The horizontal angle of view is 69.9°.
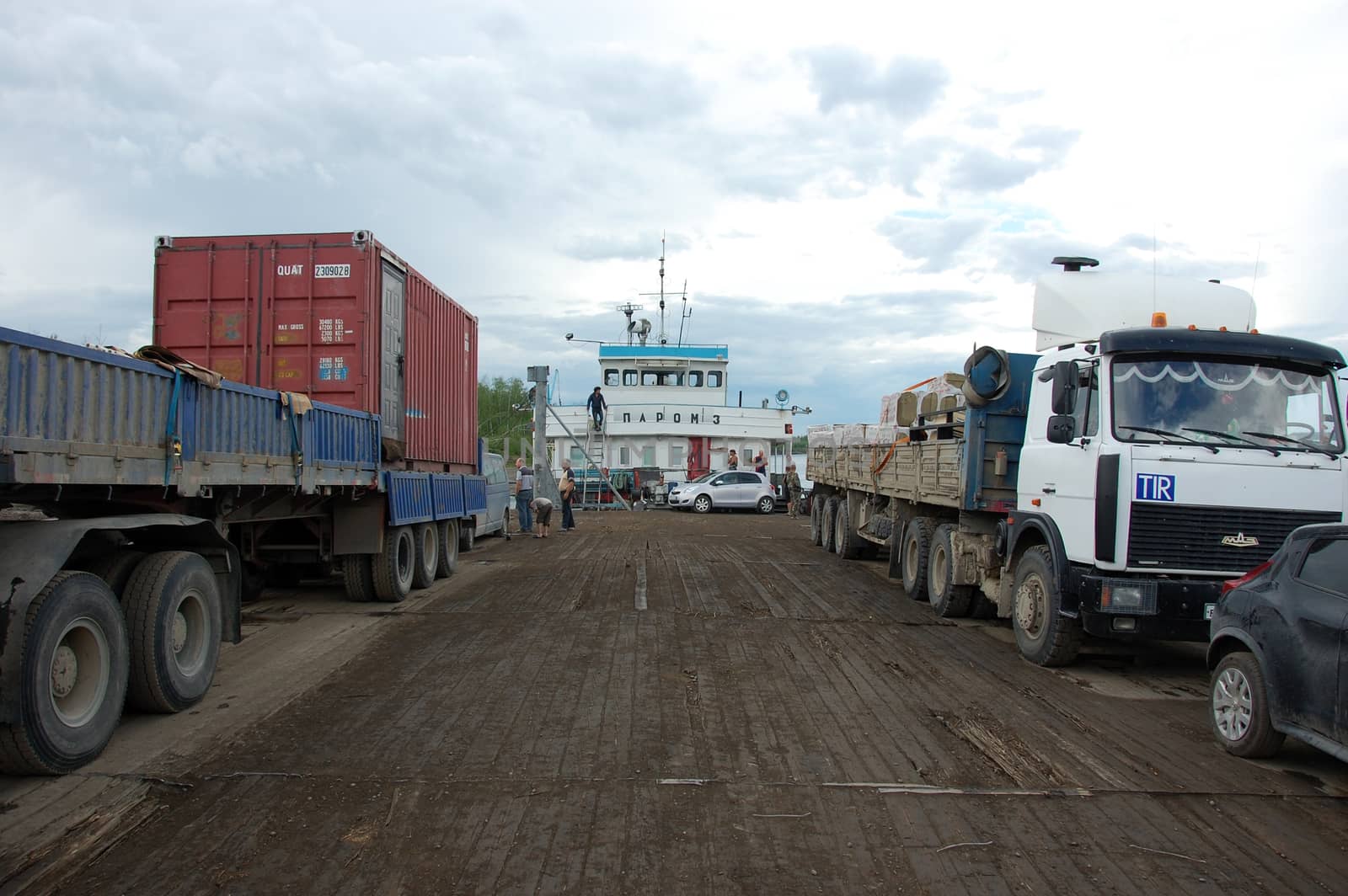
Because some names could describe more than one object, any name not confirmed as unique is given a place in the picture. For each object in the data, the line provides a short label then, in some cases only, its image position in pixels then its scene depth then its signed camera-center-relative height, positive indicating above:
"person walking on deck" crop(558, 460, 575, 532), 22.63 -0.81
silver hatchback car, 31.06 -0.96
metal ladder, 32.62 +0.19
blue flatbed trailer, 4.61 -0.43
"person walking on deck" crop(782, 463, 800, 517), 31.56 -0.84
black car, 4.93 -0.96
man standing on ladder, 33.16 +1.92
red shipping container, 10.20 +1.54
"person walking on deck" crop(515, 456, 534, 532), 21.92 -0.80
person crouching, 20.81 -1.16
